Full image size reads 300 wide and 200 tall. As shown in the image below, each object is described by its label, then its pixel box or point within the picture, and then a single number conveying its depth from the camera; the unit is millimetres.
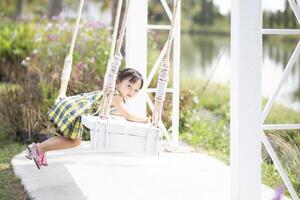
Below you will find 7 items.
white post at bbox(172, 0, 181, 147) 6551
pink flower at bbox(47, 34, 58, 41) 10001
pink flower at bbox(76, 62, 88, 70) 8195
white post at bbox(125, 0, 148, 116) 6684
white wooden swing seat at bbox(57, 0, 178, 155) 4457
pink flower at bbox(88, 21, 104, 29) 10844
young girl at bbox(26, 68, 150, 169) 5188
